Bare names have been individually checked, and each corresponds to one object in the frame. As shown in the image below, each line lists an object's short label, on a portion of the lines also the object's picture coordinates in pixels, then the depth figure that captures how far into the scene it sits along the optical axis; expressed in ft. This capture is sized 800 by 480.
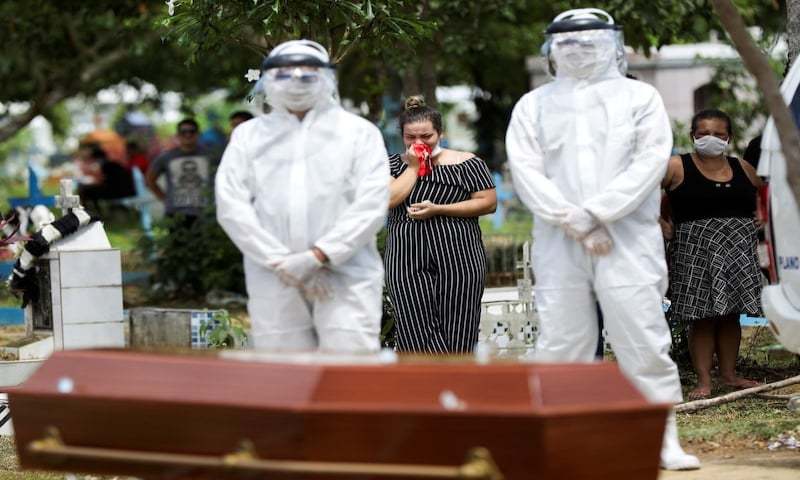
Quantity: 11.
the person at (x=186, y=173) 78.17
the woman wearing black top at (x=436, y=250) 44.32
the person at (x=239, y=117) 66.42
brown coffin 23.84
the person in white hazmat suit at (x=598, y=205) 35.36
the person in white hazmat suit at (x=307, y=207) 33.88
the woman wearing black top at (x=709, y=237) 45.03
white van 36.05
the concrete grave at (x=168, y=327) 60.04
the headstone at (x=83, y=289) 51.69
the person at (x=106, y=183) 132.99
